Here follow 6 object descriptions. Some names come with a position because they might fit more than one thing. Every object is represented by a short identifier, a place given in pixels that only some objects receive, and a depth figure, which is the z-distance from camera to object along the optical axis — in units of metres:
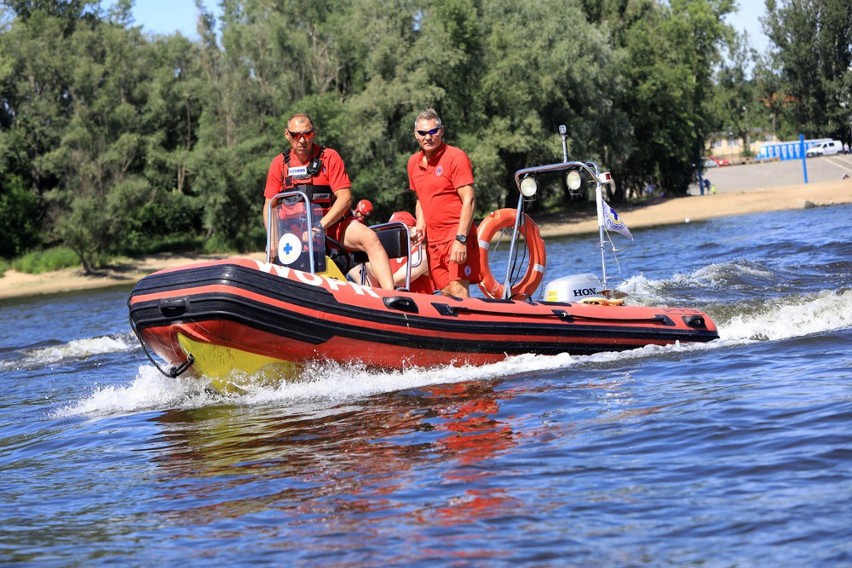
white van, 127.12
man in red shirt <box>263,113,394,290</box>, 15.87
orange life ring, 18.20
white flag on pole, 18.36
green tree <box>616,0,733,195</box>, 90.06
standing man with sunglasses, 16.53
